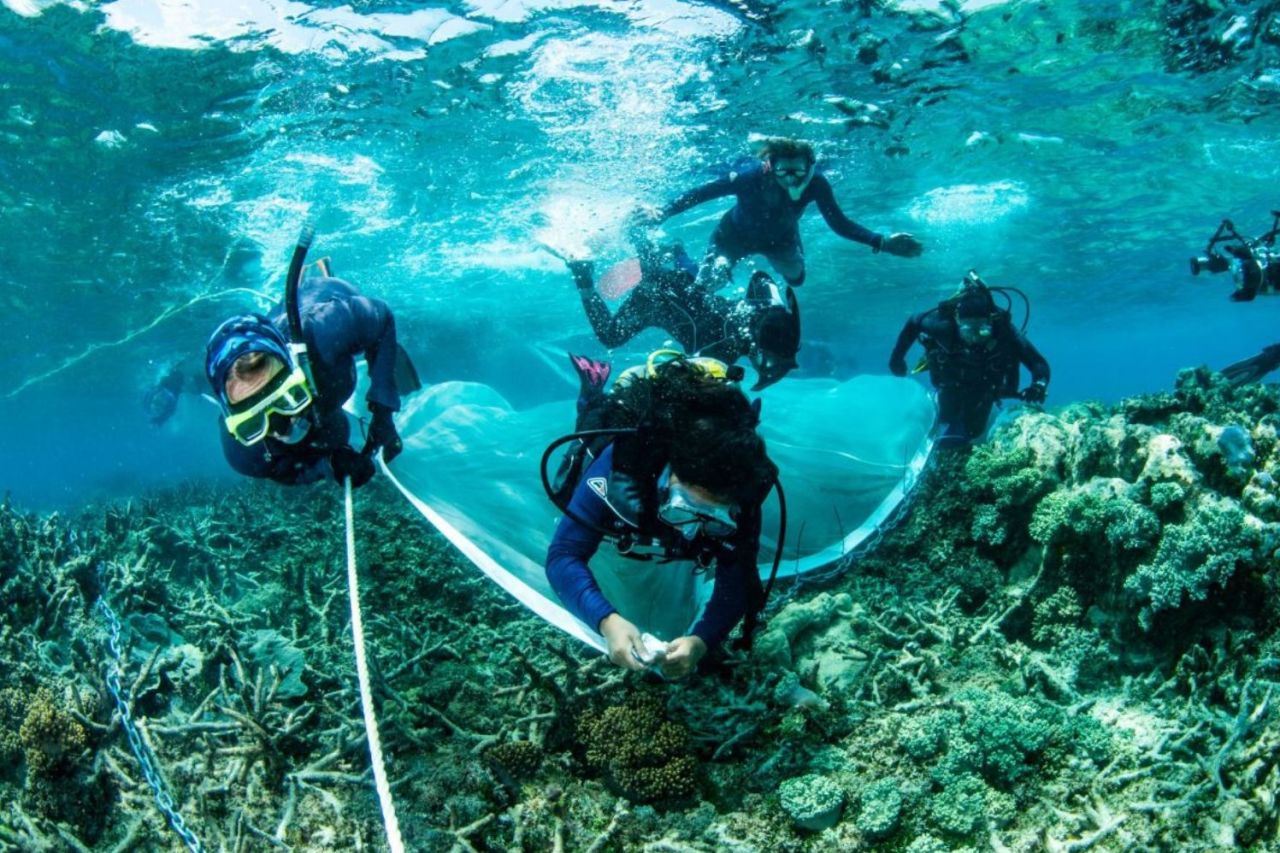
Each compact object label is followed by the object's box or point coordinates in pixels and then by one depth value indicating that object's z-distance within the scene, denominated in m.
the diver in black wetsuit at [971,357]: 7.31
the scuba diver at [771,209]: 8.84
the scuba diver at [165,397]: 18.20
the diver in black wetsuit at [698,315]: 5.98
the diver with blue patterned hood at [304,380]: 3.18
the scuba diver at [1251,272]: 7.40
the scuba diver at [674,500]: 2.98
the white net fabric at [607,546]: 4.57
